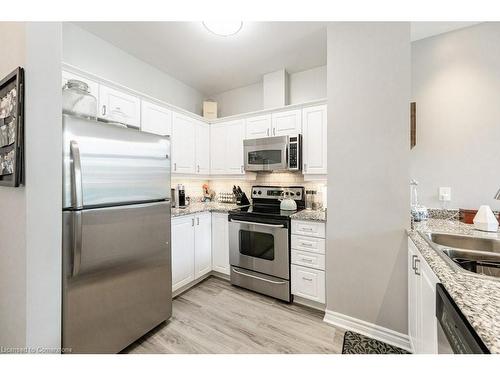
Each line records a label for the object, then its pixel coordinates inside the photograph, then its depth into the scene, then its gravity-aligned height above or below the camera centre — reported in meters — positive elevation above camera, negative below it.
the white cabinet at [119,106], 1.96 +0.79
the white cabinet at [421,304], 0.96 -0.65
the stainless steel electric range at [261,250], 2.18 -0.72
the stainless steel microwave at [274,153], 2.52 +0.41
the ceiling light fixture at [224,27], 1.77 +1.37
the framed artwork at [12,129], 0.98 +0.28
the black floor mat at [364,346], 1.55 -1.23
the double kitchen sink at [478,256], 1.09 -0.38
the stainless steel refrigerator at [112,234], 1.21 -0.33
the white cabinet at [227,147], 2.94 +0.57
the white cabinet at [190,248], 2.21 -0.71
